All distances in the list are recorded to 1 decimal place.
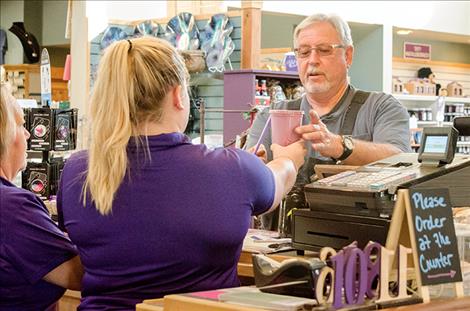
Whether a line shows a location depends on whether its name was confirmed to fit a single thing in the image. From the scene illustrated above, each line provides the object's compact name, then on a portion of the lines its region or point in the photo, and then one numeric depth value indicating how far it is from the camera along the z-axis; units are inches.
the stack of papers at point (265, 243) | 105.7
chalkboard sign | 76.5
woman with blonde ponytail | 87.0
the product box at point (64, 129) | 171.3
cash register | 90.3
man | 142.8
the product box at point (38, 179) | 169.9
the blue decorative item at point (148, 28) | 377.7
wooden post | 330.3
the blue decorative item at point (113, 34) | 396.5
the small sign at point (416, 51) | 579.7
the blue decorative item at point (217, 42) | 339.9
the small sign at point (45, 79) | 187.3
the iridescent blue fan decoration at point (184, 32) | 354.0
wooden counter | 73.5
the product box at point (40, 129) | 170.1
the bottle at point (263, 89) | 324.5
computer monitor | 94.0
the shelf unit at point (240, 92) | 320.5
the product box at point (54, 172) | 171.2
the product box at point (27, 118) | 170.1
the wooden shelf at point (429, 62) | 564.7
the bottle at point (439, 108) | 514.7
